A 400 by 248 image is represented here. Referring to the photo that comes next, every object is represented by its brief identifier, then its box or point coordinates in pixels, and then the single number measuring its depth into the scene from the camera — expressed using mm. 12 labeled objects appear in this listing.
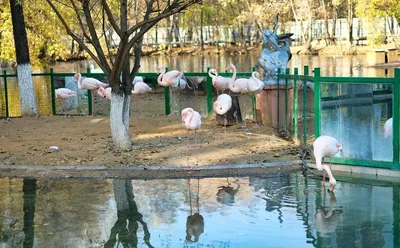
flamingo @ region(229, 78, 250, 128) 15398
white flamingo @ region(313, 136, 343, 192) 10047
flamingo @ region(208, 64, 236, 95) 16577
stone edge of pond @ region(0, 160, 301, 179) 11484
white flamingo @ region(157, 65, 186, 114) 16984
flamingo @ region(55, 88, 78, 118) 17992
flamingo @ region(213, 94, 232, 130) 14312
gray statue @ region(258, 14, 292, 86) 16578
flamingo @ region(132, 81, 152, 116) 17953
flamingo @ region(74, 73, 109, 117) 17797
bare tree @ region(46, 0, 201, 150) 12218
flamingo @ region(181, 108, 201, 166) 12336
